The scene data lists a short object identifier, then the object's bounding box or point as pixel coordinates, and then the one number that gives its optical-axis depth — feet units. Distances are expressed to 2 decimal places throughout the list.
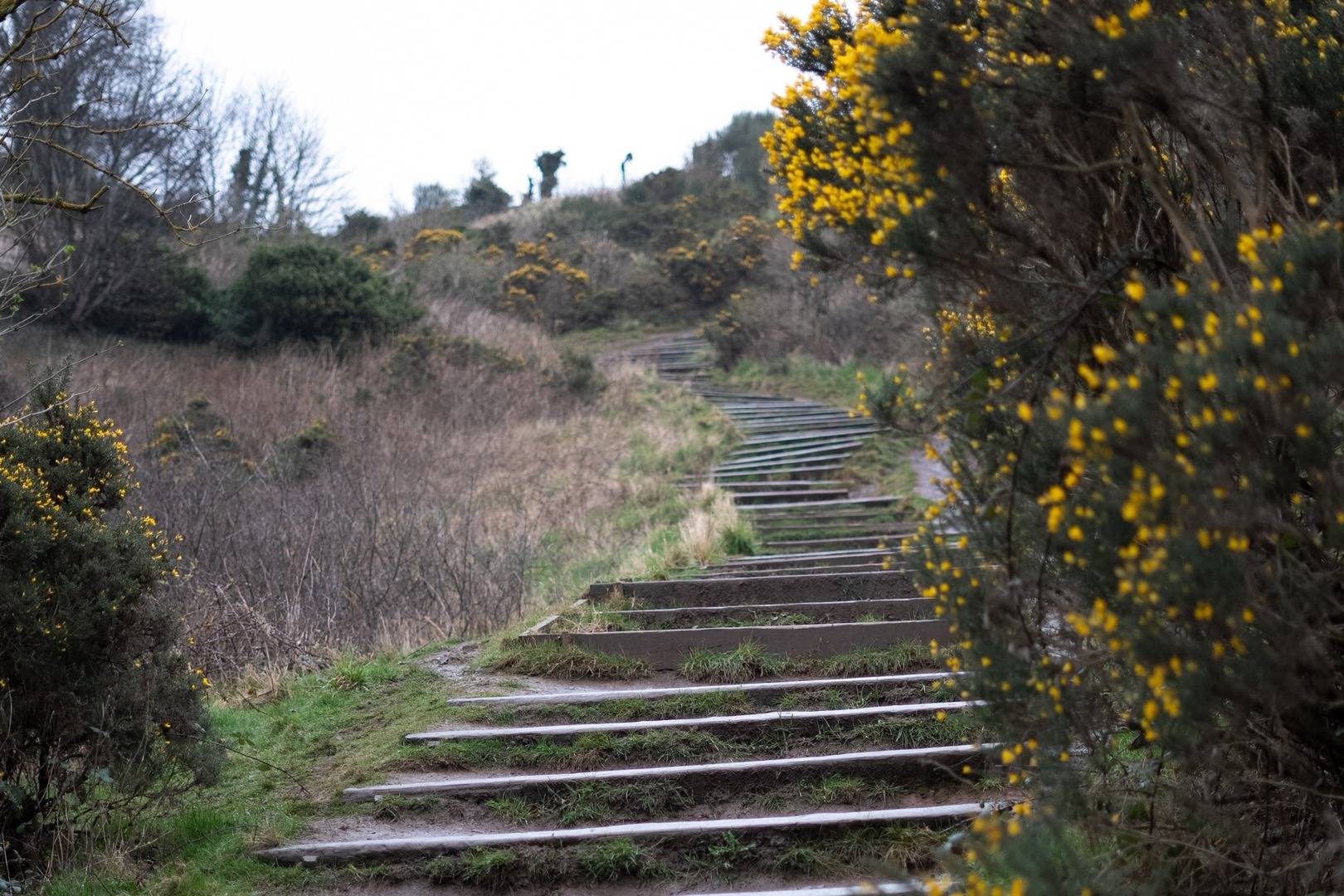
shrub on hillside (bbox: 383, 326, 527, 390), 72.08
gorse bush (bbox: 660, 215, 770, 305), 109.81
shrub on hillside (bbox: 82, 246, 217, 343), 73.26
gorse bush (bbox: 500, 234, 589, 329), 105.40
